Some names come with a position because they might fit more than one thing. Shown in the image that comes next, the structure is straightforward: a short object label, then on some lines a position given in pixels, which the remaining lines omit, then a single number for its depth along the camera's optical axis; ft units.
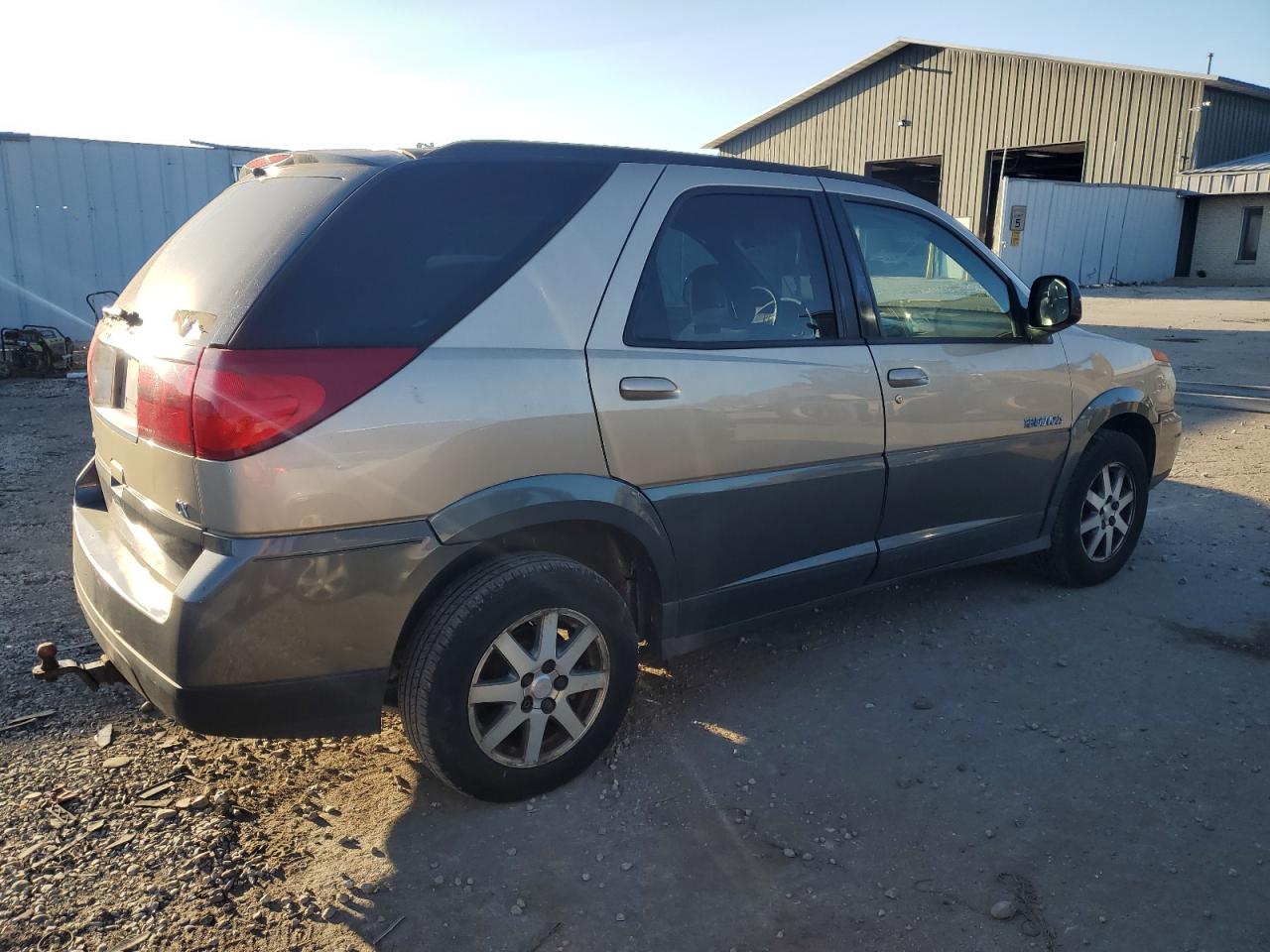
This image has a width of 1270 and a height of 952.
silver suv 7.91
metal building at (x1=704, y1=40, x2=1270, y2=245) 96.74
